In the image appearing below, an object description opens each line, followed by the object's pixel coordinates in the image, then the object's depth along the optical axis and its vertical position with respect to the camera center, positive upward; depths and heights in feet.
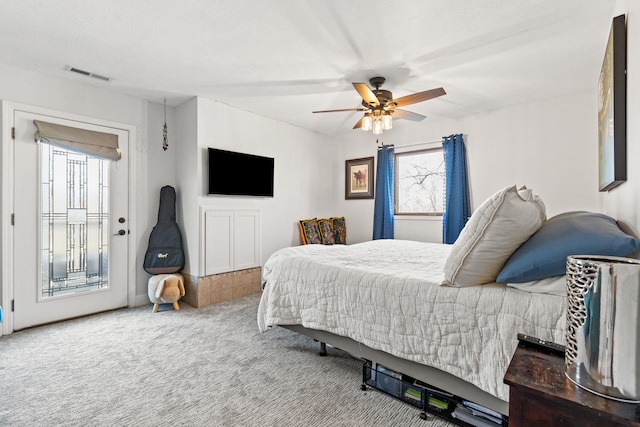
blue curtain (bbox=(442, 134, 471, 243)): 14.15 +1.04
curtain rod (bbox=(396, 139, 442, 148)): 15.36 +3.58
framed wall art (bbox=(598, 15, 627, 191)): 5.20 +1.91
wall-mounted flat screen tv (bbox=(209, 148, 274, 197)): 12.81 +1.69
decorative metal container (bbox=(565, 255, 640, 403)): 2.36 -0.95
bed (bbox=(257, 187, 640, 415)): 4.60 -1.71
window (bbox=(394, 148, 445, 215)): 15.62 +1.61
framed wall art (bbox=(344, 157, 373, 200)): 17.85 +2.02
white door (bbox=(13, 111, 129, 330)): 9.99 -0.67
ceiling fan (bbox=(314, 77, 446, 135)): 9.85 +3.57
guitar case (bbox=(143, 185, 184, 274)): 12.49 -1.30
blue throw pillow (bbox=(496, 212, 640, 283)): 4.00 -0.44
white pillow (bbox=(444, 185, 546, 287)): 5.05 -0.41
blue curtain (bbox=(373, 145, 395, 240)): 16.69 +0.96
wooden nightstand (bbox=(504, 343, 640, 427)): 2.26 -1.47
